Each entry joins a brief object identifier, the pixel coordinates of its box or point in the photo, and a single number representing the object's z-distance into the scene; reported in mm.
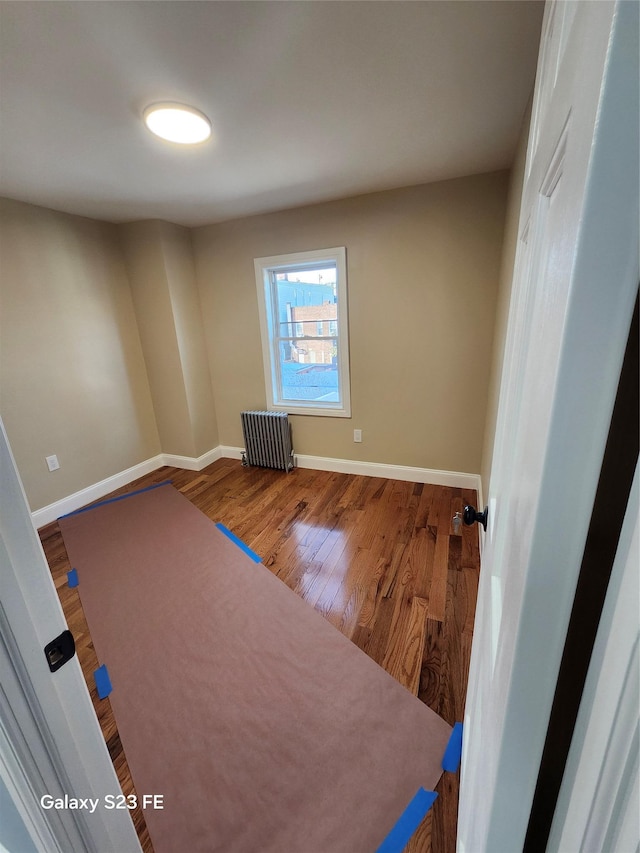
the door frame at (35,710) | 537
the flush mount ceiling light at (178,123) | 1488
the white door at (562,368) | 233
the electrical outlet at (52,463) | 2738
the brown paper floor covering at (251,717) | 1030
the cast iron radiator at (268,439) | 3383
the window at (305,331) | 2945
